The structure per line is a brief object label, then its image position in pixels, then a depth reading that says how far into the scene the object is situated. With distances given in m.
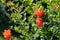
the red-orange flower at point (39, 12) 3.03
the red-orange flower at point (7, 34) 3.31
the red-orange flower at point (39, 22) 3.06
